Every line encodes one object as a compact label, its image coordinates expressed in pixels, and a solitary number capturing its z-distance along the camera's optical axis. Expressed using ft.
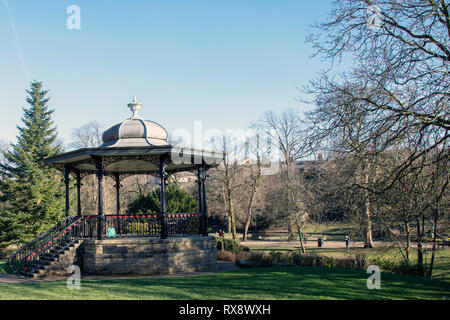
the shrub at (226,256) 54.65
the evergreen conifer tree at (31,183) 76.59
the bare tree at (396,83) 25.52
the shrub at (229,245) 63.20
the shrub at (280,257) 46.95
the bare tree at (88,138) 128.26
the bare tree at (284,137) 93.24
